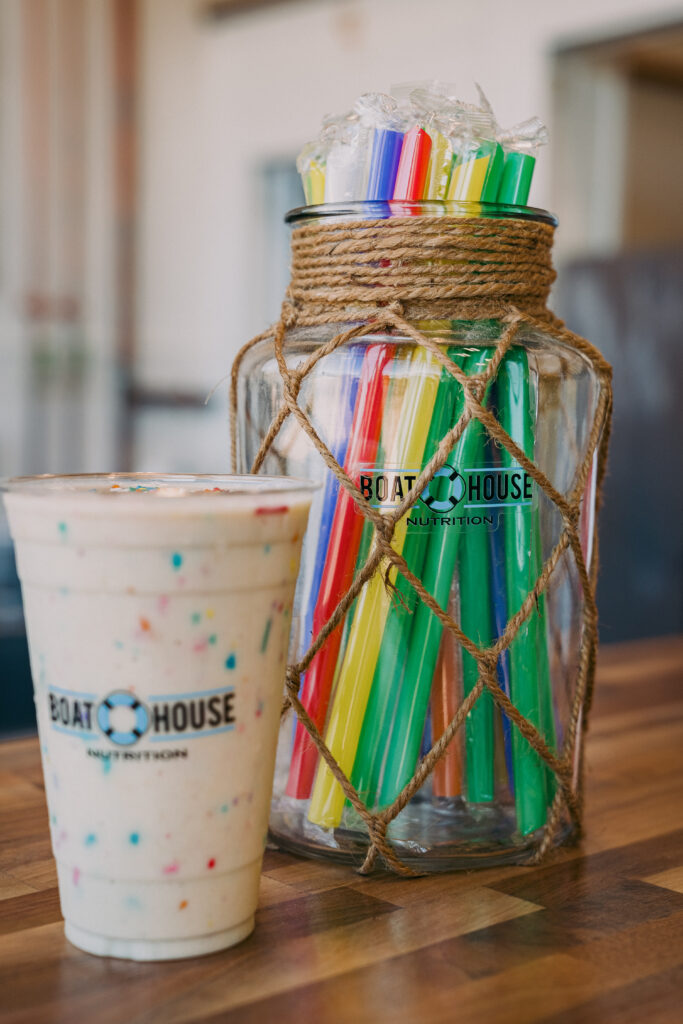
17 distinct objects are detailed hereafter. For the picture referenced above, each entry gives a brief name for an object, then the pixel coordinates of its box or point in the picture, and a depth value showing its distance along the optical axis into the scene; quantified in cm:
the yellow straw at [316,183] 58
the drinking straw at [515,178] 56
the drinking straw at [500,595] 55
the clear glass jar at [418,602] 53
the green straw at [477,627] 54
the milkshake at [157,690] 41
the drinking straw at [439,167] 55
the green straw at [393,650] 53
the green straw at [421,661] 53
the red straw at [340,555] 54
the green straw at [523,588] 55
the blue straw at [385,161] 55
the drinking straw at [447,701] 54
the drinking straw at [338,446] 54
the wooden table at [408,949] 39
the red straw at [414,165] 54
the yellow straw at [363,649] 53
